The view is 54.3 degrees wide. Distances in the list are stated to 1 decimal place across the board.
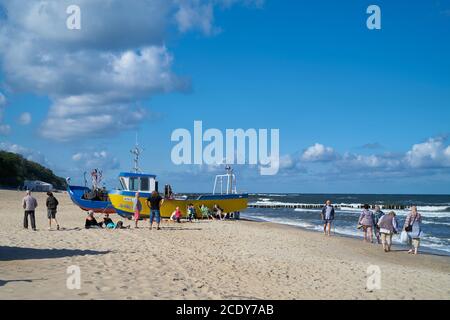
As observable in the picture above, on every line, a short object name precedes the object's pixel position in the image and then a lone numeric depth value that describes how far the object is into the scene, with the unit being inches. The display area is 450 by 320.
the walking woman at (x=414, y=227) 610.5
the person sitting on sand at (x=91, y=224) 753.8
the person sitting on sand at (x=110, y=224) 767.0
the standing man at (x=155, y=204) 751.7
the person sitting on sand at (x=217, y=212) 1174.3
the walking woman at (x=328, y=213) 812.3
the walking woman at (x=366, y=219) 720.3
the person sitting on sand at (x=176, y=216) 980.1
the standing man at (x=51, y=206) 742.5
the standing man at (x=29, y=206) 694.5
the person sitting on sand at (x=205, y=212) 1137.4
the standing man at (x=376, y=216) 730.8
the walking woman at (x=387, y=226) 628.1
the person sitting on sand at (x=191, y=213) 1051.3
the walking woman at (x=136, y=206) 804.4
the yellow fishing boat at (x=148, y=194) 1006.4
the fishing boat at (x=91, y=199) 1218.0
